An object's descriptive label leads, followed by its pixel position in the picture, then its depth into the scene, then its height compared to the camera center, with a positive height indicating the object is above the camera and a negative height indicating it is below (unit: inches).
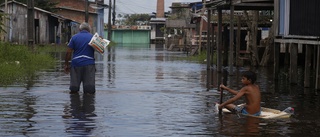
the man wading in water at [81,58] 621.9 -24.5
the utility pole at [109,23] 3378.4 +32.0
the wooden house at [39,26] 1936.5 +11.3
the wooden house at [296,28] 788.6 +2.5
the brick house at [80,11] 3122.5 +83.7
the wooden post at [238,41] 1164.2 -18.2
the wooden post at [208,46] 1161.9 -25.7
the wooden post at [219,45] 1104.5 -22.6
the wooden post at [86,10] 2134.5 +57.4
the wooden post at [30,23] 1302.9 +12.1
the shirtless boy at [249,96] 506.0 -45.7
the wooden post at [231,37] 992.9 -9.7
